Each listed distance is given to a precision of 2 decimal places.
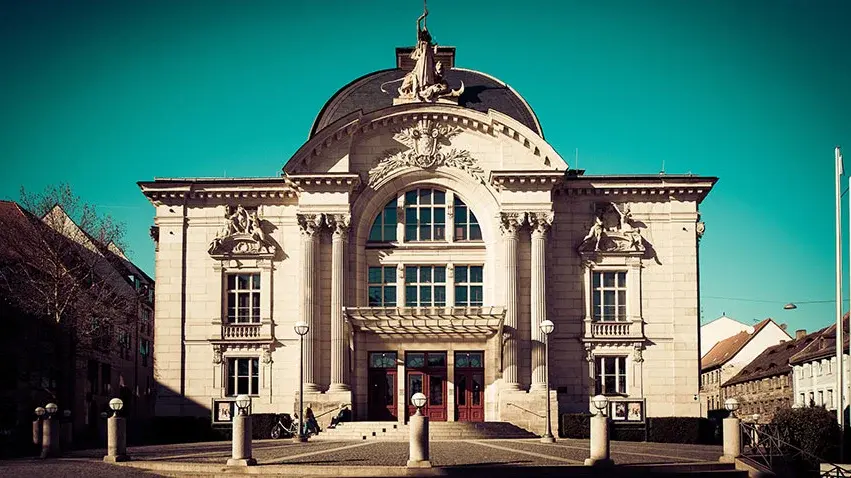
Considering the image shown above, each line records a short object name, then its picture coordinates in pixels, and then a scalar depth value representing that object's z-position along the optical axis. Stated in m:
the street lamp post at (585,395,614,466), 26.56
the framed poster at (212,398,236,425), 44.03
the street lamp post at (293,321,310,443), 37.97
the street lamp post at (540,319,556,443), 37.81
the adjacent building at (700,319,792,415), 83.62
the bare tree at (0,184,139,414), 44.62
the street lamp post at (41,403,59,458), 33.03
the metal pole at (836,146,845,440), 35.19
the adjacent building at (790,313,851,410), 60.78
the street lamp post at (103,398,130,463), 30.22
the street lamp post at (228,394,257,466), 27.05
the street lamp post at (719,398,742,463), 28.44
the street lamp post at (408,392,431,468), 25.84
